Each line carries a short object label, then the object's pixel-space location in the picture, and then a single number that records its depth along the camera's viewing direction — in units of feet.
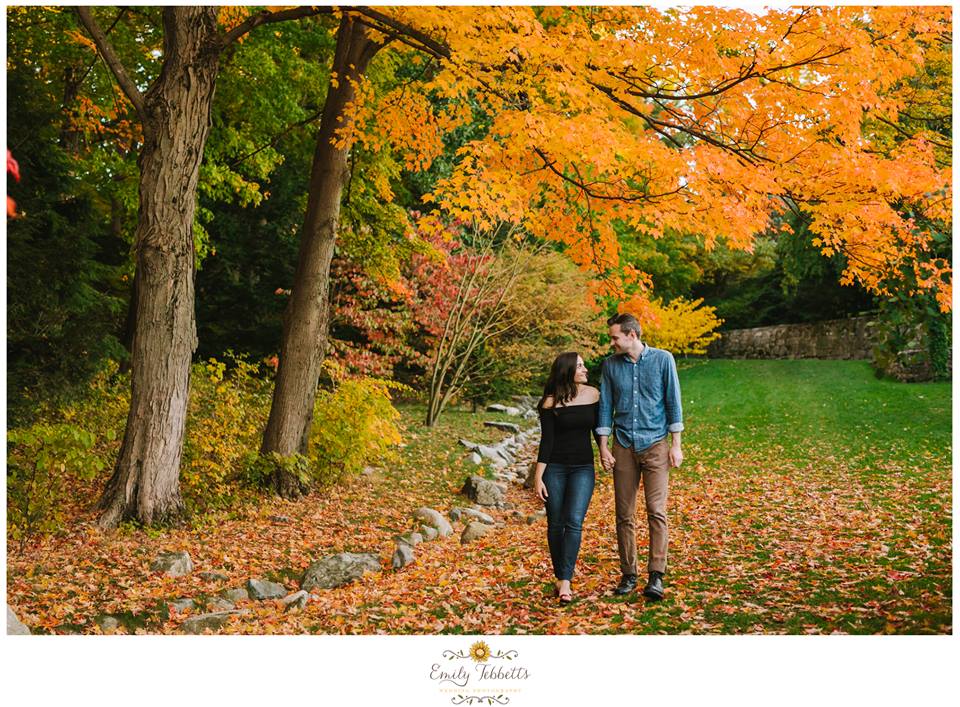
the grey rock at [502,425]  40.93
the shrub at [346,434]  24.09
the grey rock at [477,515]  21.93
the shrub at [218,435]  20.18
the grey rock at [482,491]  24.77
